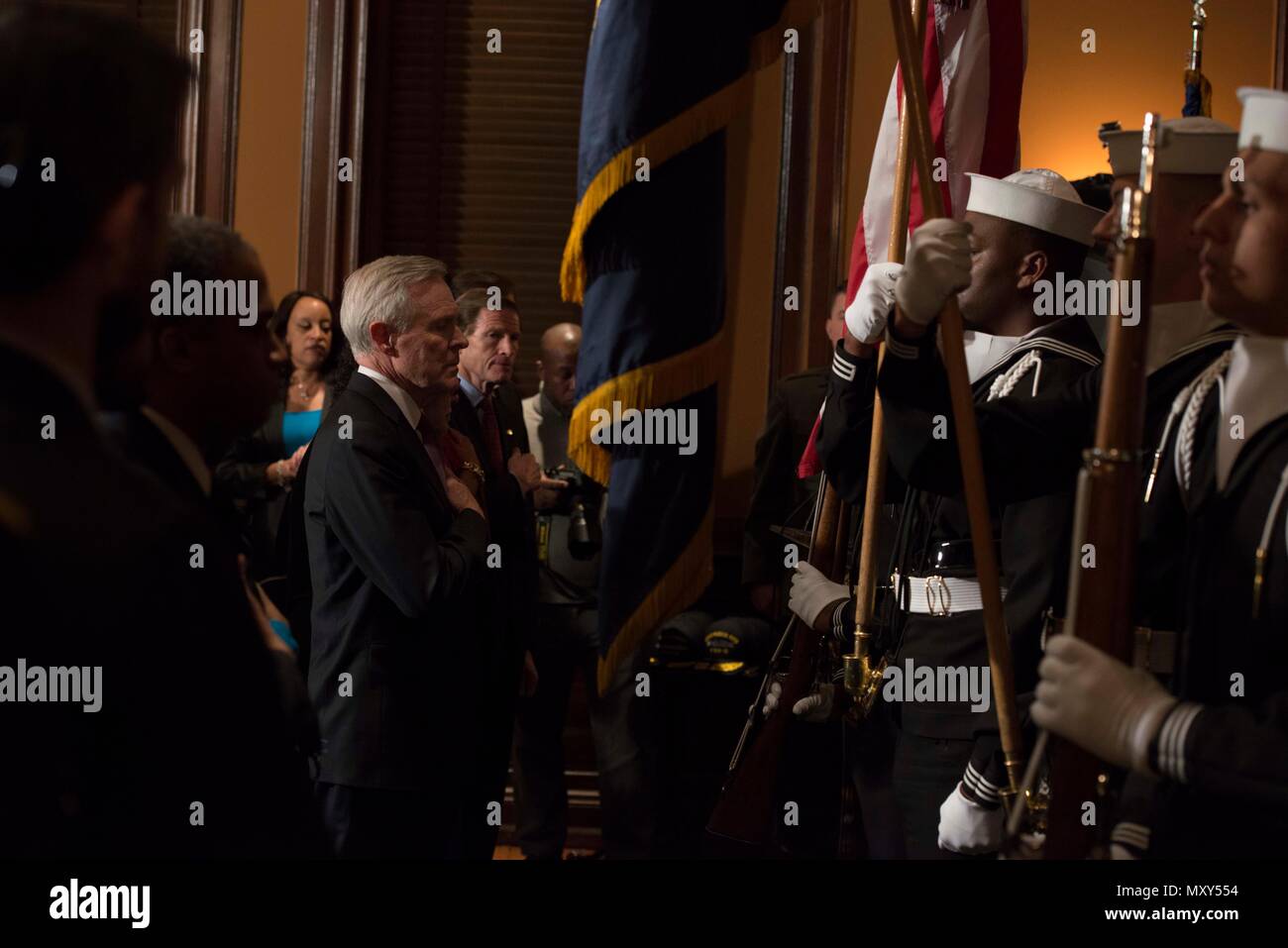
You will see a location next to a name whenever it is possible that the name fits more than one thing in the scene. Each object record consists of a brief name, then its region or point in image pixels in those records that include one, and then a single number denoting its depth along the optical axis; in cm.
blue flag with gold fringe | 223
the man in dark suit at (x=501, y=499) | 306
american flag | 310
